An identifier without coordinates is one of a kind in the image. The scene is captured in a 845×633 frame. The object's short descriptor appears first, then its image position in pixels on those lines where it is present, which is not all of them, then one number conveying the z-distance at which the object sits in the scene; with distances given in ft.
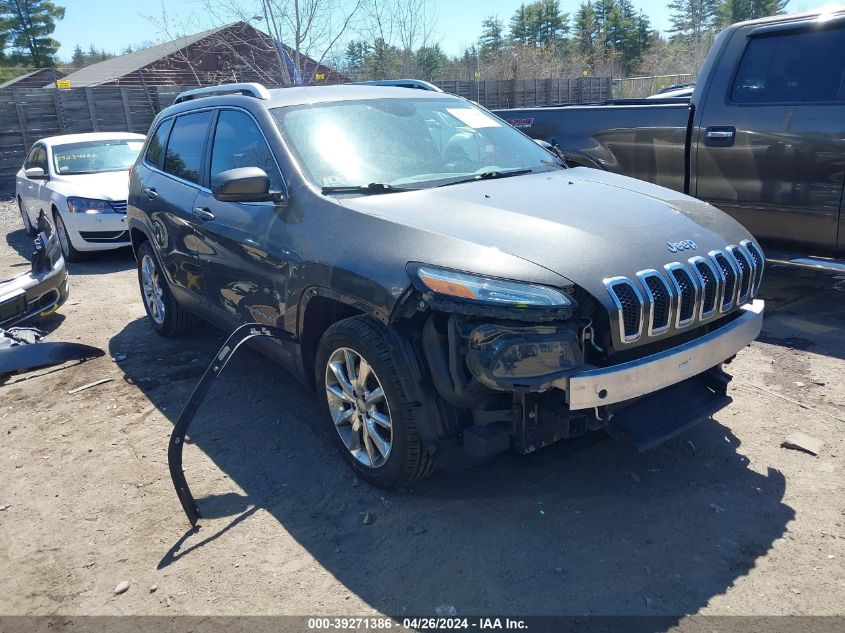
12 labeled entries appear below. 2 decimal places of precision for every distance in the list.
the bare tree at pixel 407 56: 53.62
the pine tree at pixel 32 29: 193.57
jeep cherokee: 9.09
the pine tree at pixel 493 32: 235.93
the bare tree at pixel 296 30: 46.26
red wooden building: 52.75
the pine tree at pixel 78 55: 313.16
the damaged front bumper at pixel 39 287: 18.90
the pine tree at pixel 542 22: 240.94
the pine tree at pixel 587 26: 216.90
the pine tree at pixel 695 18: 213.25
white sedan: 29.27
